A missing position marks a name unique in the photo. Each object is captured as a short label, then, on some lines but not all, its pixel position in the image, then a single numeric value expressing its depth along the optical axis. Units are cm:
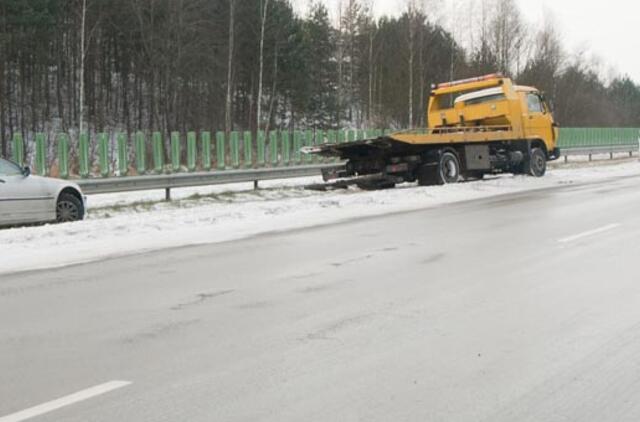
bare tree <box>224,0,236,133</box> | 3938
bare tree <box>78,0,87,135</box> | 3422
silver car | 1313
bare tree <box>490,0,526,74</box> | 6462
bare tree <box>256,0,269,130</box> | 4315
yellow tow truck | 2158
